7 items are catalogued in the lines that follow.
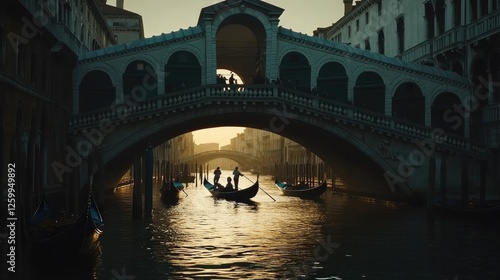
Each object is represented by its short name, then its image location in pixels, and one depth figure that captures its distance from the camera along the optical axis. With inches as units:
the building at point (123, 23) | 1994.3
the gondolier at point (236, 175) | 1355.6
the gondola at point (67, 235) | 509.4
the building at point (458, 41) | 1026.1
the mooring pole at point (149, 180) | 868.0
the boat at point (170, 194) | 1255.7
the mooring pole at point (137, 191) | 821.9
